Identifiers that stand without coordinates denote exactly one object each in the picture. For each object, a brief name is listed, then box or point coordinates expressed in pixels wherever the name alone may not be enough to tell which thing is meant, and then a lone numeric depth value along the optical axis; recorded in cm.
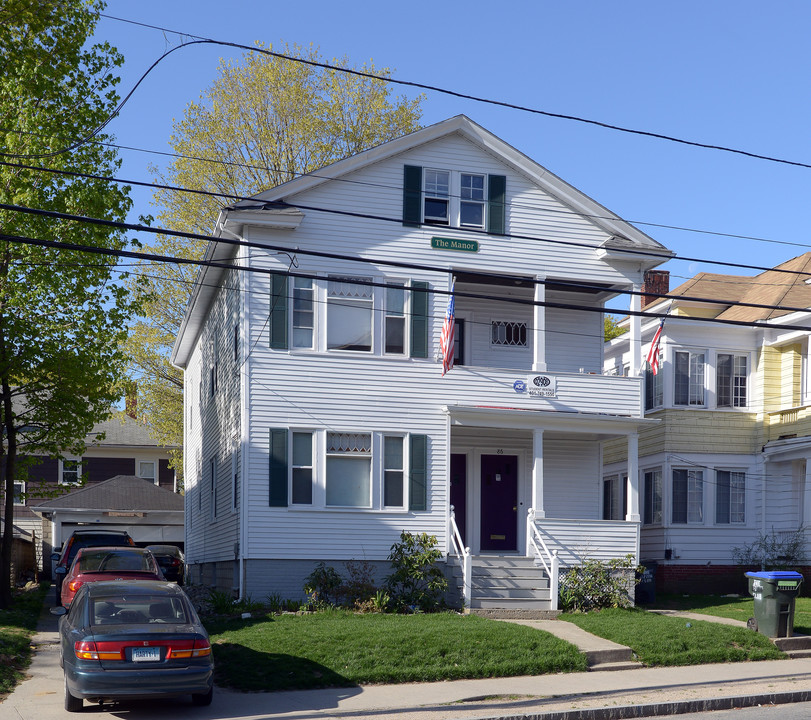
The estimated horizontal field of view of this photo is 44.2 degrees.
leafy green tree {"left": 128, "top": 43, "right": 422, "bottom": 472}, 3244
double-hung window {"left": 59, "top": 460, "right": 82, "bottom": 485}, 4348
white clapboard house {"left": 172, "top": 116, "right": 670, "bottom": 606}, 2042
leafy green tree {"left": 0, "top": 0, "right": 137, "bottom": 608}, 1964
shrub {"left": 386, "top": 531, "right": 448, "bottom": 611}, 1920
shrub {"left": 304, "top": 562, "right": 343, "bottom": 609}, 1942
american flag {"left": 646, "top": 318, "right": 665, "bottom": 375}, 2191
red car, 1808
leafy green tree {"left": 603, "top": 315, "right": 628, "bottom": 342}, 3775
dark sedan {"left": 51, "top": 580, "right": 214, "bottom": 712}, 1088
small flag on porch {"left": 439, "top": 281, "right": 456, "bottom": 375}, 2002
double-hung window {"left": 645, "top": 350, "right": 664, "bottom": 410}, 2706
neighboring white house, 2617
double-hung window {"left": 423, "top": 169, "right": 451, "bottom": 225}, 2211
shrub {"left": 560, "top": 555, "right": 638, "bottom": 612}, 1989
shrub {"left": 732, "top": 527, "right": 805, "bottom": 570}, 2545
